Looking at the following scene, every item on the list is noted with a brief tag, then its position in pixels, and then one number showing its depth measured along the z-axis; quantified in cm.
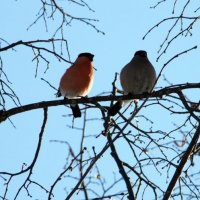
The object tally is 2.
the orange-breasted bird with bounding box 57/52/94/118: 1157
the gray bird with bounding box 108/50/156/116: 1038
